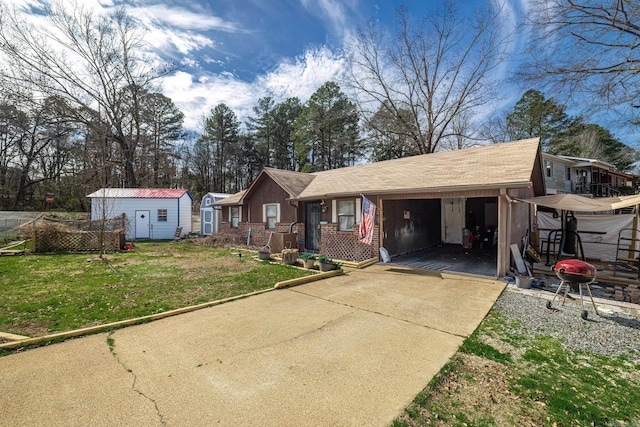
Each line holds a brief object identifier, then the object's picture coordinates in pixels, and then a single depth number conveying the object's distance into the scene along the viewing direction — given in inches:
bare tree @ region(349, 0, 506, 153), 779.4
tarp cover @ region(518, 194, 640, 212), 288.7
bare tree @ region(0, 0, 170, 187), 759.1
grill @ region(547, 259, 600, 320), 192.2
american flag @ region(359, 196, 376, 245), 386.9
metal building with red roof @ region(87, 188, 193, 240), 768.9
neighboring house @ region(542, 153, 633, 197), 953.5
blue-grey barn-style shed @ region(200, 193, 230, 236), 817.9
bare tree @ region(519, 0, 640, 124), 415.5
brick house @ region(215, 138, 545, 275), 324.8
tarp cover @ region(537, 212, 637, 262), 382.3
